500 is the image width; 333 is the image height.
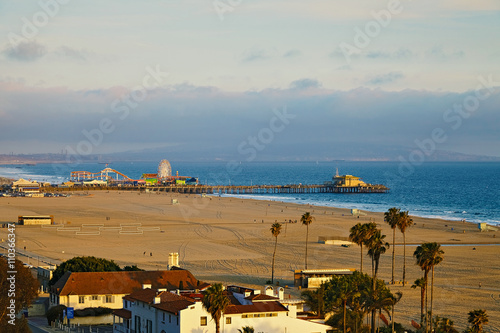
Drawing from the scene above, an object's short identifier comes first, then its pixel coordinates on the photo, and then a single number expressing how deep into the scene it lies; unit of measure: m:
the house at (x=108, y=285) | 38.94
